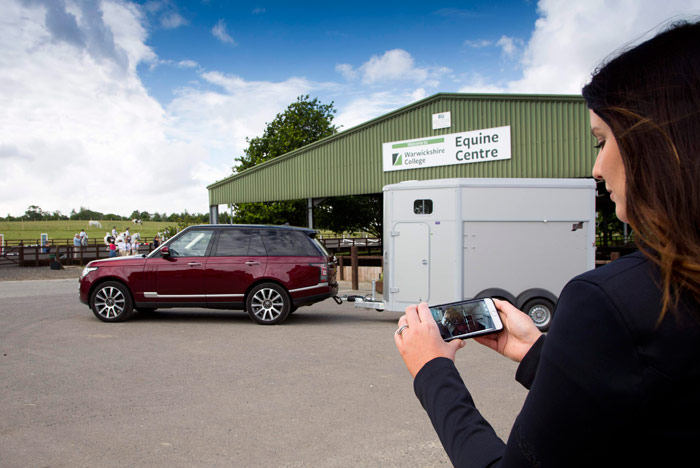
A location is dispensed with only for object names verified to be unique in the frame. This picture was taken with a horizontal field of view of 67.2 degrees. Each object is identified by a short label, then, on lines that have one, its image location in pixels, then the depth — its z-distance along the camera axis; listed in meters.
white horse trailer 9.41
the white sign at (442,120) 18.16
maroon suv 10.11
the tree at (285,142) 35.81
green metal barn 16.19
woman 0.82
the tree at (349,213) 38.75
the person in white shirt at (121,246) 26.73
